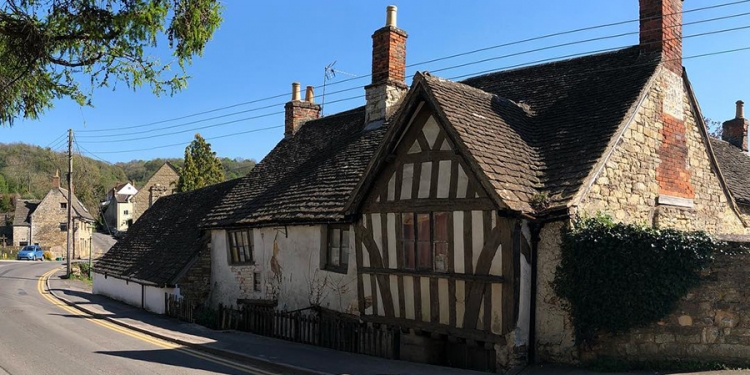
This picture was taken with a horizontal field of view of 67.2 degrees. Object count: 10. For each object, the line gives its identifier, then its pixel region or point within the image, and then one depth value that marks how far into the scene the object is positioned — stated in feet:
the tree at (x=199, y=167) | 150.82
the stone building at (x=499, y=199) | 33.45
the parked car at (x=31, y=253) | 199.52
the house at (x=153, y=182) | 246.27
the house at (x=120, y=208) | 304.30
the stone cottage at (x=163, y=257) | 65.46
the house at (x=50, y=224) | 231.50
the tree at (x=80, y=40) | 24.99
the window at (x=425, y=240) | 36.99
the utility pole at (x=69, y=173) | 116.77
